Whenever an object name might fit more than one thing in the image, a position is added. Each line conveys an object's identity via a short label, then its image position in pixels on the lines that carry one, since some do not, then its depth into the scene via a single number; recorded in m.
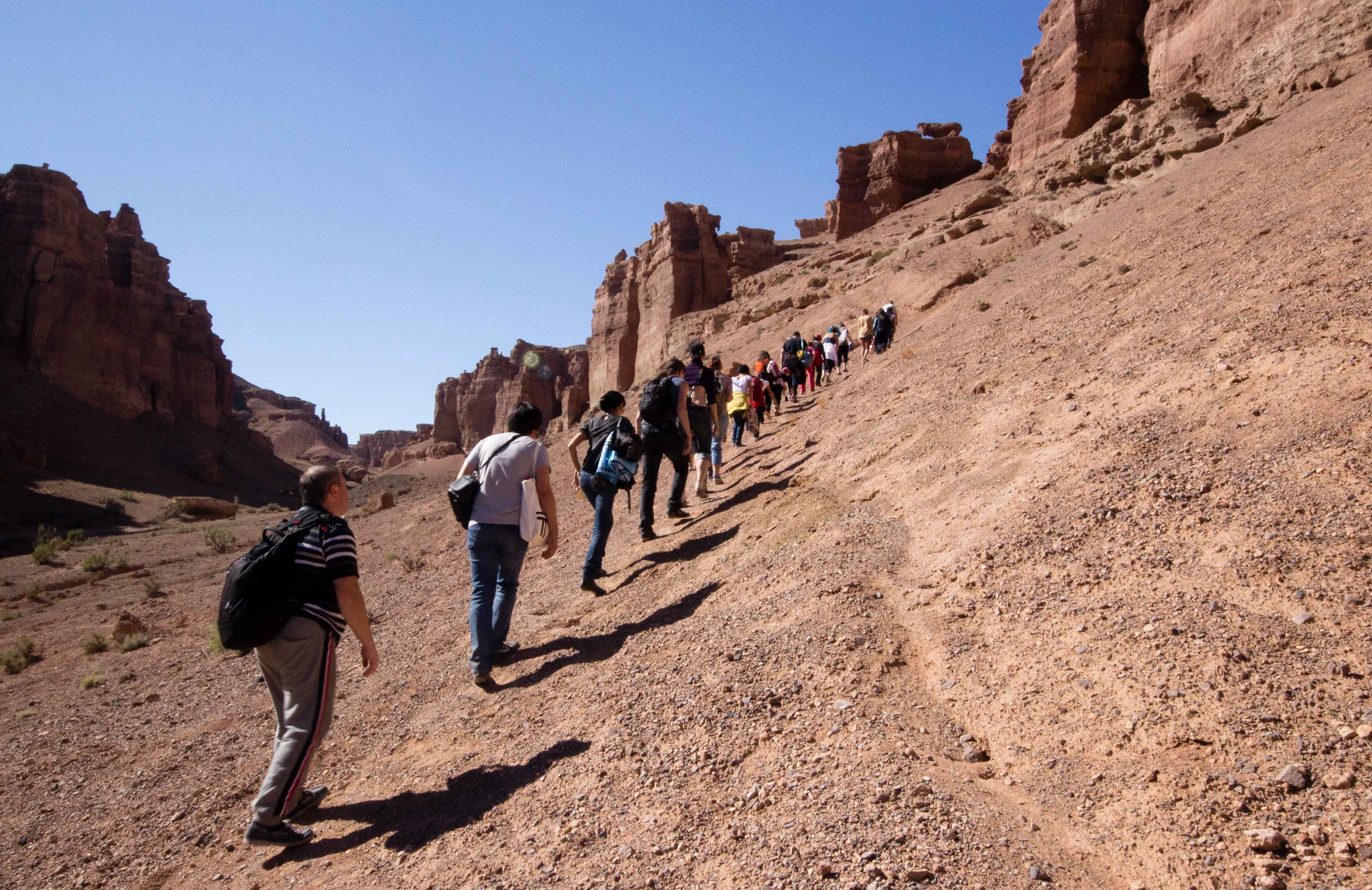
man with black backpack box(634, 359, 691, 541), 7.91
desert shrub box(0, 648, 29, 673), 10.78
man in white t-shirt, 5.52
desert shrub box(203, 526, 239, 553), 23.63
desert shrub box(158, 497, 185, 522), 35.12
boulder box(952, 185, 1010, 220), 29.70
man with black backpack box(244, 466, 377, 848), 3.95
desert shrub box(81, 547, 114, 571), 20.53
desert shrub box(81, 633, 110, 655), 11.07
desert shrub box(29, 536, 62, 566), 22.27
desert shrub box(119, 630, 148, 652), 10.88
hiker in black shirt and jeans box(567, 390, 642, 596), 7.12
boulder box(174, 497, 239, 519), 36.62
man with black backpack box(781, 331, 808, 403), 17.48
